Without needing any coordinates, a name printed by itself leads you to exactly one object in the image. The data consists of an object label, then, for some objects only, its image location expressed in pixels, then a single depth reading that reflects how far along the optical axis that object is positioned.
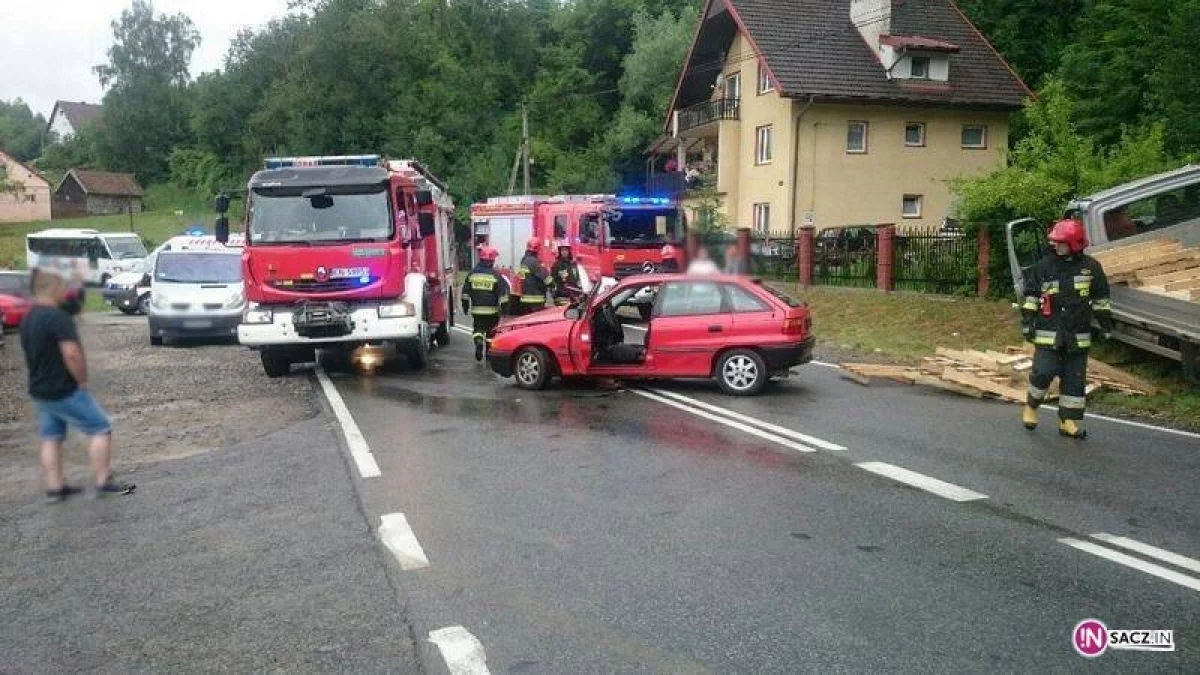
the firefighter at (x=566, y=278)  13.57
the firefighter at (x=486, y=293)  14.74
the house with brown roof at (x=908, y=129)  32.19
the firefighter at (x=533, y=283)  14.39
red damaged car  11.30
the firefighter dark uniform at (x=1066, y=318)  9.58
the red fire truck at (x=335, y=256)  10.14
